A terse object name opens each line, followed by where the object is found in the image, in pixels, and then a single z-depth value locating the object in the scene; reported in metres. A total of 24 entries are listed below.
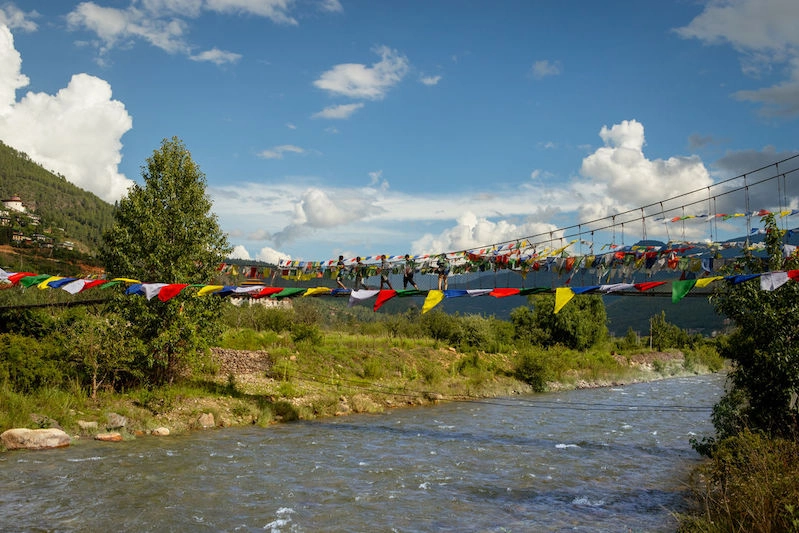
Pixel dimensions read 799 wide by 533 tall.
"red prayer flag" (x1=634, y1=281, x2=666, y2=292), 13.33
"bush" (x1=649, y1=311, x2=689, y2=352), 62.09
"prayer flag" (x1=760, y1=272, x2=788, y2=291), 11.55
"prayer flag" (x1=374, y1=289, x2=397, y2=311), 14.94
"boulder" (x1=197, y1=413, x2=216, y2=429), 21.39
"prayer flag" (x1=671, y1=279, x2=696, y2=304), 11.89
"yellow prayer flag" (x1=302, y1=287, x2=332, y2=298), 15.57
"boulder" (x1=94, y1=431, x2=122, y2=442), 18.67
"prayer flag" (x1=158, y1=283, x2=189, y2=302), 17.23
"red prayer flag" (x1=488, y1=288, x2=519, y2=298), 14.31
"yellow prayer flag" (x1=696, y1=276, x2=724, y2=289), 12.12
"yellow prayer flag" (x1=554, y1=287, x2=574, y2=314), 13.28
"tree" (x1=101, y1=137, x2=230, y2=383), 22.06
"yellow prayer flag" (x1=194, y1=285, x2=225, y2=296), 17.16
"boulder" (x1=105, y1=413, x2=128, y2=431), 19.48
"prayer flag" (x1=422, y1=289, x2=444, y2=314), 14.33
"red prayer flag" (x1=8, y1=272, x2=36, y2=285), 18.58
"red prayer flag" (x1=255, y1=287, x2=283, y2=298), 16.23
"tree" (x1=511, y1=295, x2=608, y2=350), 50.34
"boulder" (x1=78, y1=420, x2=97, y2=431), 18.94
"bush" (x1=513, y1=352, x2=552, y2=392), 37.03
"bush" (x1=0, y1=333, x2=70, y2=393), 19.80
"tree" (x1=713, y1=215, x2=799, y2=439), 13.40
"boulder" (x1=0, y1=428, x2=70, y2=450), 16.86
